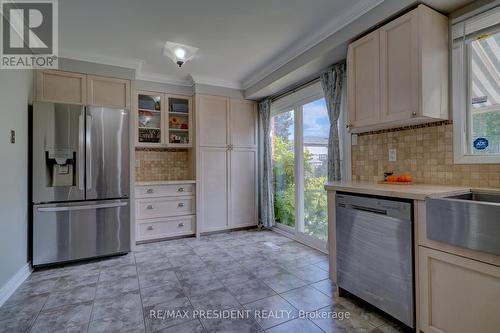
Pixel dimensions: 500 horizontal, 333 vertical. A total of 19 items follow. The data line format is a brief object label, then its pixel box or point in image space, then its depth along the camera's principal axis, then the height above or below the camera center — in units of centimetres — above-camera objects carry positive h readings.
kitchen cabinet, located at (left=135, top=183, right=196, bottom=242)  359 -62
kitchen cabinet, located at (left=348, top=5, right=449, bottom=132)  180 +73
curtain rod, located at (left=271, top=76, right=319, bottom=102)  331 +115
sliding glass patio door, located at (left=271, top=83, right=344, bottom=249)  327 +6
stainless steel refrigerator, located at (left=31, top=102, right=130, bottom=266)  271 -14
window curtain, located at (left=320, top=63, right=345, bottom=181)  278 +66
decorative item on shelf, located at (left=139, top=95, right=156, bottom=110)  380 +103
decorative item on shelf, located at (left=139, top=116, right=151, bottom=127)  382 +75
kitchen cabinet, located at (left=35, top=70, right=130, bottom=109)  295 +102
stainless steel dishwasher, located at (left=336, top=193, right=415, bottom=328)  157 -61
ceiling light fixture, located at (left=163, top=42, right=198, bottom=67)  285 +139
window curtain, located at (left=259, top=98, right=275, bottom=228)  420 -11
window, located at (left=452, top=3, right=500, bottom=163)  176 +57
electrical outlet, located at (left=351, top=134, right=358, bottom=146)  269 +30
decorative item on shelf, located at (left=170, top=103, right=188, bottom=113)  400 +100
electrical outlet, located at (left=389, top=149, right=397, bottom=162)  231 +10
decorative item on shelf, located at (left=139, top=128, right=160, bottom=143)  382 +53
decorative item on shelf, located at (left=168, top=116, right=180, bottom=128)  403 +77
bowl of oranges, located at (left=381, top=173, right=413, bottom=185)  205 -11
